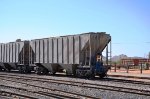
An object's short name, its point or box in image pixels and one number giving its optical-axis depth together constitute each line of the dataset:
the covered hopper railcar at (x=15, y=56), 32.44
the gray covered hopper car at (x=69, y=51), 23.92
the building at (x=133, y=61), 60.04
